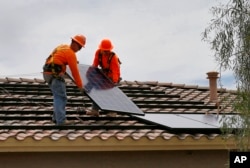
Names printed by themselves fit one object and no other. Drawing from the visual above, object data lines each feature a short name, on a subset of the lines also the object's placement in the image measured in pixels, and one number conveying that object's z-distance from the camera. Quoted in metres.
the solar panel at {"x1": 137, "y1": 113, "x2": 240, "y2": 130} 10.93
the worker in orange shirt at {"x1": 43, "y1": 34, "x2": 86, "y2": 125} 10.84
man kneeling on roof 12.38
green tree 8.02
